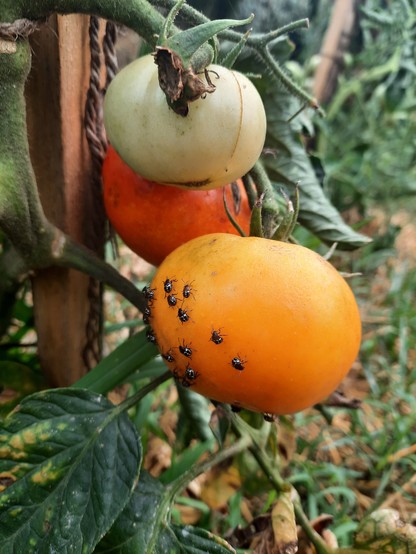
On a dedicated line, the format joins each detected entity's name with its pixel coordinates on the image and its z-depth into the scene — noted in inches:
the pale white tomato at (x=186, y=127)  5.2
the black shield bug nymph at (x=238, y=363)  5.1
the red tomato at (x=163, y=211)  6.5
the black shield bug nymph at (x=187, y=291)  5.3
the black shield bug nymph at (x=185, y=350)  5.3
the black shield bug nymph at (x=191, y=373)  5.4
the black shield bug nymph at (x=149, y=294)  5.8
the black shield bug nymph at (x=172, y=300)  5.4
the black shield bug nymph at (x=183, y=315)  5.3
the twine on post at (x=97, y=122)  7.2
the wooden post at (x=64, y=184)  6.8
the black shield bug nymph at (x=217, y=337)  5.1
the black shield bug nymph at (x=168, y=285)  5.5
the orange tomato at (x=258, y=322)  5.1
